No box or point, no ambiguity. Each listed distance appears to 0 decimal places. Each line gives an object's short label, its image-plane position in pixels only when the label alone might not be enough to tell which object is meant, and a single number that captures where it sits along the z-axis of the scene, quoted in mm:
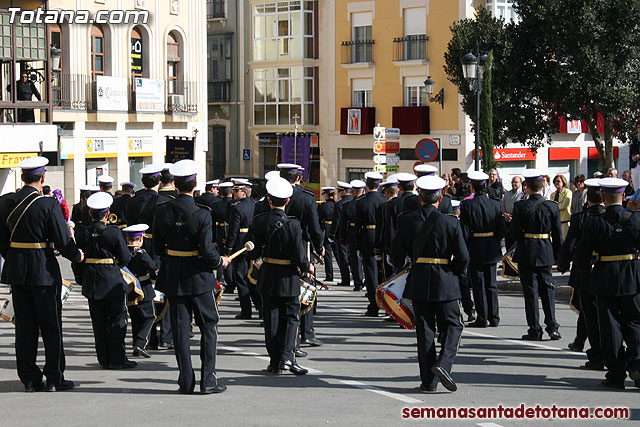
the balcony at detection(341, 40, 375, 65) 47438
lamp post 24234
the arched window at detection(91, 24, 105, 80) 37062
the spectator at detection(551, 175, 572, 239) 20172
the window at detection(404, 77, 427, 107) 46125
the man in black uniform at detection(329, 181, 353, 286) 17986
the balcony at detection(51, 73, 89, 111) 35625
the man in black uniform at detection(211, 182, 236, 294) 16891
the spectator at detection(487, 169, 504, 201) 19455
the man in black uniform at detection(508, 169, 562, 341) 12047
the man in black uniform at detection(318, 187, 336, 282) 19484
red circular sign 26438
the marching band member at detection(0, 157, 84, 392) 9219
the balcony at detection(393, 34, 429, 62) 45406
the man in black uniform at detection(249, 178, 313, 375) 10000
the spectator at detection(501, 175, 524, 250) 20703
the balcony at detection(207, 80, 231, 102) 53094
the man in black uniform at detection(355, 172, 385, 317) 14312
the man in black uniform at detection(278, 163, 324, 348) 11641
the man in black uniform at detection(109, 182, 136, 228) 14195
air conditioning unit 40531
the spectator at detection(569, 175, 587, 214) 20281
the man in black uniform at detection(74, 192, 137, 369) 10383
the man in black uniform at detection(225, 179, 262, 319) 14141
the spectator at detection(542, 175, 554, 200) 20719
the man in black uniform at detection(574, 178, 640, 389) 9336
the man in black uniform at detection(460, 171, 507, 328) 13172
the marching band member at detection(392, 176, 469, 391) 9211
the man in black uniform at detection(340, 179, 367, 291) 16484
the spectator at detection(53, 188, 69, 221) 21884
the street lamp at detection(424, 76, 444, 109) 42781
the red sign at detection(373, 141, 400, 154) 26156
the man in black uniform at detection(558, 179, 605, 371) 9852
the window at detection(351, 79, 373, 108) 48094
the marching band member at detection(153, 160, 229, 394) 9156
